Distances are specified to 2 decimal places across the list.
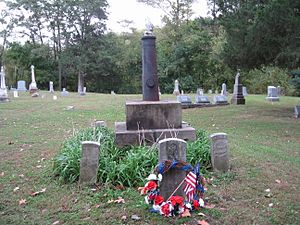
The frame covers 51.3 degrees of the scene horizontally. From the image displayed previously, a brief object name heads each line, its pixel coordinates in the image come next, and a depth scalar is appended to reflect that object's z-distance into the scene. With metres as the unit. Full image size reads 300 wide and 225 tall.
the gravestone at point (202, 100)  17.64
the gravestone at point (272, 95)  20.44
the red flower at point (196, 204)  3.81
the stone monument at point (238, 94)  17.88
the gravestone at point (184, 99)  17.14
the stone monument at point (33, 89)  25.01
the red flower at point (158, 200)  3.78
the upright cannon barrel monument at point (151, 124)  6.16
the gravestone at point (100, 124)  7.43
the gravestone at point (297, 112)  12.37
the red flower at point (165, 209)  3.68
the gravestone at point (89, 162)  4.66
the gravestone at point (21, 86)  31.43
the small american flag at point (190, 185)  3.85
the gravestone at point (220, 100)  17.69
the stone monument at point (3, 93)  19.42
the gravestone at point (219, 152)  5.16
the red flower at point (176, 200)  3.72
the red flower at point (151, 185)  3.80
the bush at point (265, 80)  31.42
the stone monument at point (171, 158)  3.89
